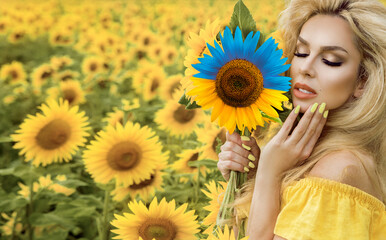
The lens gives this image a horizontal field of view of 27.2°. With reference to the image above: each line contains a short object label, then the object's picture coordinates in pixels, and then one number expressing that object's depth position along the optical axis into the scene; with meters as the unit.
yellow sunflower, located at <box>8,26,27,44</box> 4.45
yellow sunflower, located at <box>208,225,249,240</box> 1.16
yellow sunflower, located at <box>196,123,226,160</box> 1.67
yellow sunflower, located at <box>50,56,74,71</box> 2.88
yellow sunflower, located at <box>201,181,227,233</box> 1.42
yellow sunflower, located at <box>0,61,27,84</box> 2.92
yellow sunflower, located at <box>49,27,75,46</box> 4.39
